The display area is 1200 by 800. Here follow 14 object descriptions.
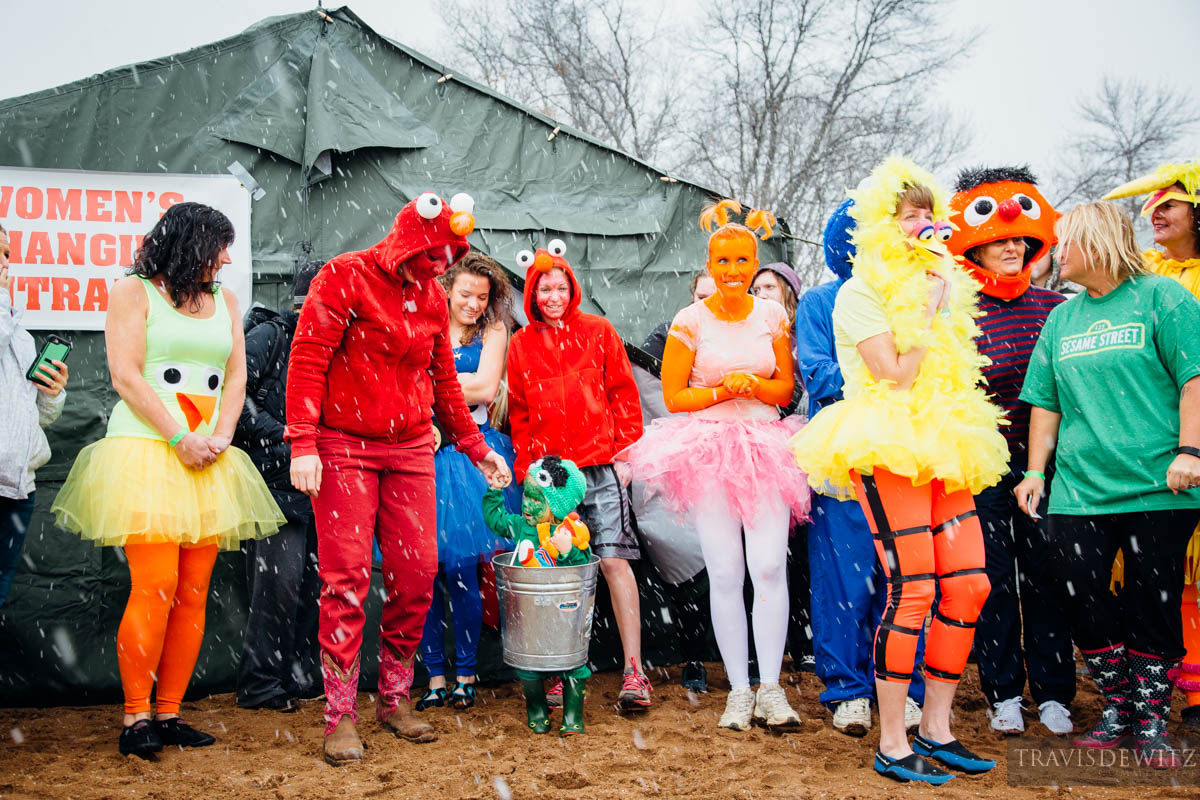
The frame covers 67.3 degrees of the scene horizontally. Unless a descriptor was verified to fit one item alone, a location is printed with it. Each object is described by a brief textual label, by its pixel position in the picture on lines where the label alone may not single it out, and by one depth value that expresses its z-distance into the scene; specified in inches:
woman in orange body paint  135.8
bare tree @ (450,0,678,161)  640.4
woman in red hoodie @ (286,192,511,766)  121.6
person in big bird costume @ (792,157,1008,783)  108.6
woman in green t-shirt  114.0
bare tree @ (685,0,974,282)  603.5
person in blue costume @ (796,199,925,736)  136.5
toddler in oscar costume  134.2
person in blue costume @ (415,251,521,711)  149.3
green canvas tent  159.3
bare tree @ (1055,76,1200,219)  642.8
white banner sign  161.5
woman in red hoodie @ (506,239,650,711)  147.3
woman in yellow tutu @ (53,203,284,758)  123.0
